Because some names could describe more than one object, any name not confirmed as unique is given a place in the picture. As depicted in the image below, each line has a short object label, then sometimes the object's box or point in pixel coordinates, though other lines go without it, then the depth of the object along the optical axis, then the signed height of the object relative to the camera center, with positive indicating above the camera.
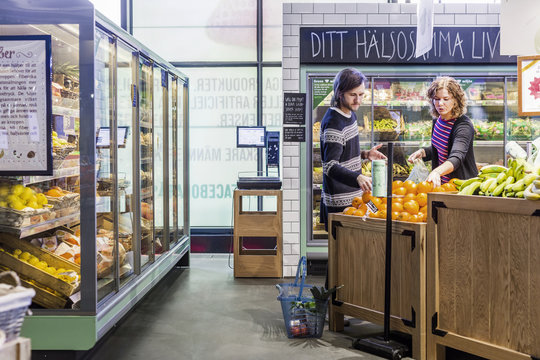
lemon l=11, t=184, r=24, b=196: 3.36 -0.18
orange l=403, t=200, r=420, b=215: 3.91 -0.34
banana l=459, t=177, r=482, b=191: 3.65 -0.16
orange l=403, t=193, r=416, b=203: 4.05 -0.28
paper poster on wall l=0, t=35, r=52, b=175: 3.23 +0.32
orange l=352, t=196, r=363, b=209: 4.44 -0.34
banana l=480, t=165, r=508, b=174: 3.72 -0.07
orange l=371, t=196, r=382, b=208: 4.17 -0.32
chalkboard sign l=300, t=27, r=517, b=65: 6.43 +1.33
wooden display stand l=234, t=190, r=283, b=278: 6.34 -0.84
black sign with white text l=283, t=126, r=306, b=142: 6.47 +0.30
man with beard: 4.58 +0.14
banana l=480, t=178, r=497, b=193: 3.39 -0.16
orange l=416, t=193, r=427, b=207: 4.02 -0.30
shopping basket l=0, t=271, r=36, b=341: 1.58 -0.43
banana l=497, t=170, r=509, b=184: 3.38 -0.11
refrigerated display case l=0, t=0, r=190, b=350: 3.25 -0.22
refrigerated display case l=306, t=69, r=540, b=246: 6.65 +0.51
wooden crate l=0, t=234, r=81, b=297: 3.35 -0.69
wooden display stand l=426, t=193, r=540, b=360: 3.11 -0.70
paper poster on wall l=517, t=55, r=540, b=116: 3.91 +0.53
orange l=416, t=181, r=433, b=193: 4.10 -0.21
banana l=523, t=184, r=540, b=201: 3.00 -0.19
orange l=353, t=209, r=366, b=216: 4.22 -0.40
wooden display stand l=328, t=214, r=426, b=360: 3.69 -0.82
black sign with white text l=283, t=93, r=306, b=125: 6.43 +0.61
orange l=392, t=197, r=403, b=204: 4.09 -0.30
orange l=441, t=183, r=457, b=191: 3.97 -0.20
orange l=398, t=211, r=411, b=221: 3.88 -0.40
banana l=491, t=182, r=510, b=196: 3.28 -0.18
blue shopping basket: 4.14 -1.17
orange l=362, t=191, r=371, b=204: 4.39 -0.29
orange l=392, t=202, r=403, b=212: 3.99 -0.34
